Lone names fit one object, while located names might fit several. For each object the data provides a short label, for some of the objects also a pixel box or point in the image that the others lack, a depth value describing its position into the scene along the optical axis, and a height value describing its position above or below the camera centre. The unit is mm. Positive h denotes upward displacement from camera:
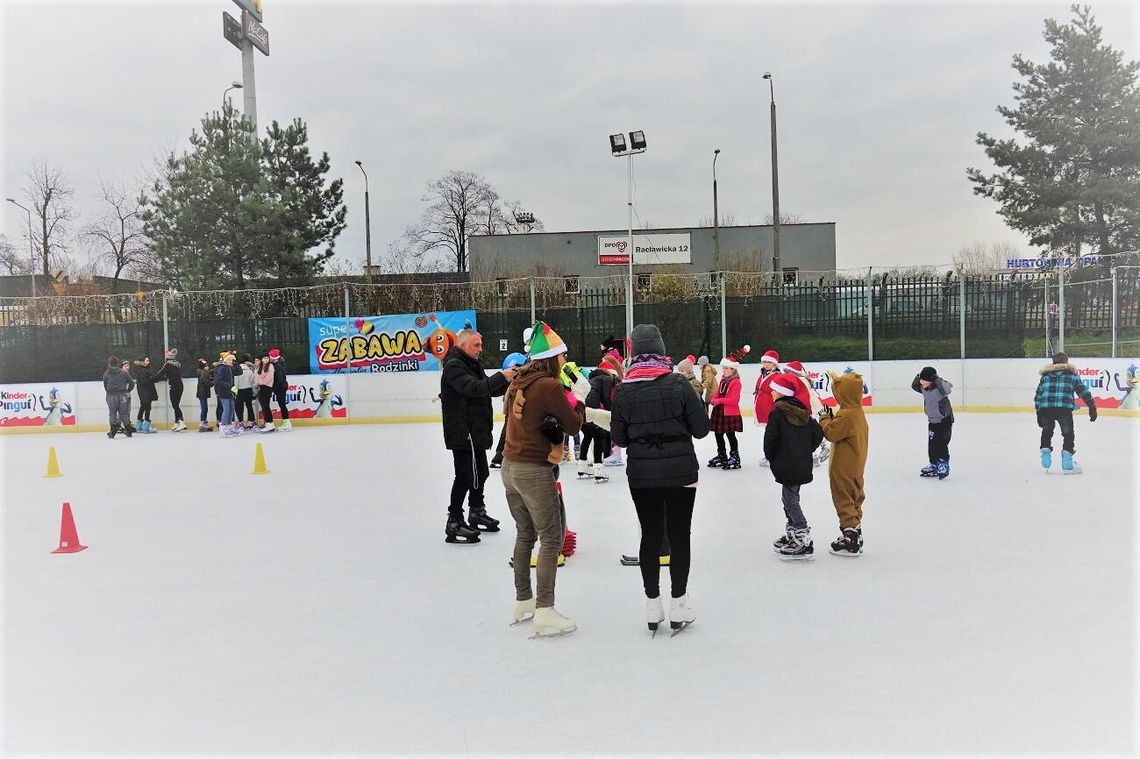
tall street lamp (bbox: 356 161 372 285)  35688 +5506
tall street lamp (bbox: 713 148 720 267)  35531 +5687
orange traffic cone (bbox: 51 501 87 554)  7164 -1493
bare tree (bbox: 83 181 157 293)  45562 +6258
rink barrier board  17266 -938
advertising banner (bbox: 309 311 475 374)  19141 +248
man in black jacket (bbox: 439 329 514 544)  6676 -559
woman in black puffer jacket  4590 -562
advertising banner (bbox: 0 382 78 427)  19547 -1061
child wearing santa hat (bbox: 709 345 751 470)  10781 -807
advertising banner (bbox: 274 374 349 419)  19156 -963
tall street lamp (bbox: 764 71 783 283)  26797 +4941
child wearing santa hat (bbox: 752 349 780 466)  10016 -611
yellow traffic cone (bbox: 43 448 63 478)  11881 -1510
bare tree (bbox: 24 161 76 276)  42438 +6879
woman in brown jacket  4809 -622
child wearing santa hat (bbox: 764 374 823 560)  6211 -771
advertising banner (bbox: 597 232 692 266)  40125 +4778
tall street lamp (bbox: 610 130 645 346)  16812 +4085
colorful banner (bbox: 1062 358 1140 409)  14812 -730
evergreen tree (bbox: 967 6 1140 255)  27219 +6340
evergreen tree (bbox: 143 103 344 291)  25219 +4181
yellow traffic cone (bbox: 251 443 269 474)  11602 -1501
